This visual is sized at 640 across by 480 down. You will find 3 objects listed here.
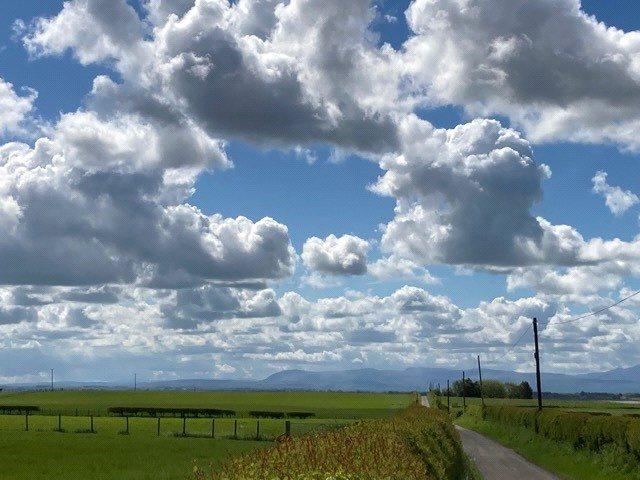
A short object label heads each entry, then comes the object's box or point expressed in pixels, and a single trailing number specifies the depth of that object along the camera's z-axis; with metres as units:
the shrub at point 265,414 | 109.95
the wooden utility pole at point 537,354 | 65.91
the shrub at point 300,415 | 112.56
